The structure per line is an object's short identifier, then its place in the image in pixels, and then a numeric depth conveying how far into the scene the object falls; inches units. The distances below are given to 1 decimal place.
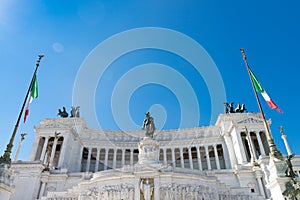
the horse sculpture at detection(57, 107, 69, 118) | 2278.5
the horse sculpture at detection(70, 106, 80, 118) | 2322.5
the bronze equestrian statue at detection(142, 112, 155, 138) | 1293.1
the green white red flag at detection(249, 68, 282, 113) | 764.6
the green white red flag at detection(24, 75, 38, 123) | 881.5
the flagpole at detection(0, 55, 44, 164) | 654.6
